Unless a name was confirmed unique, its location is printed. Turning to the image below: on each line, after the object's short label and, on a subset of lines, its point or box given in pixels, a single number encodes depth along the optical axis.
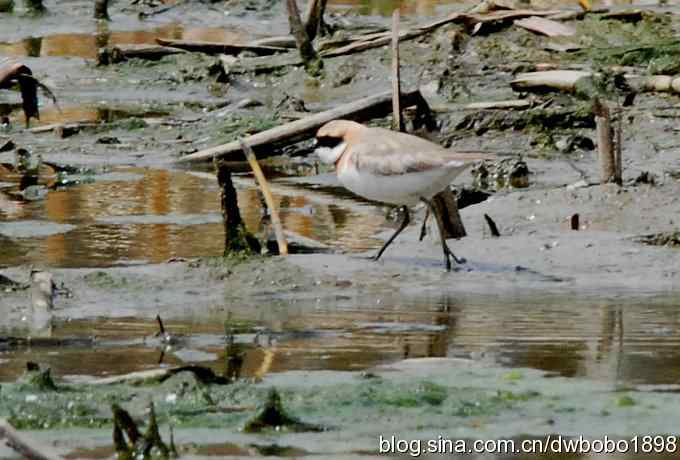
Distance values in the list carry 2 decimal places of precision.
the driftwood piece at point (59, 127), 14.10
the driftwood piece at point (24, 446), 4.38
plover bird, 8.49
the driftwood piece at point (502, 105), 12.93
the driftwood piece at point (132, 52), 17.41
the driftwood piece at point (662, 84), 12.93
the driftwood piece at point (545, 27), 15.09
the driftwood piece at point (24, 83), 12.13
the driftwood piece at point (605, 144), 10.03
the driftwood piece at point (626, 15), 15.48
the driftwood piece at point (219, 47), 16.76
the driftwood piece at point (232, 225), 8.79
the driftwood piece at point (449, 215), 9.35
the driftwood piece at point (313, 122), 11.02
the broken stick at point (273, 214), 8.95
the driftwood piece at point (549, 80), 12.91
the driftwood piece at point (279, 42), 16.91
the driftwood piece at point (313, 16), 16.47
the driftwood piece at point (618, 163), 10.14
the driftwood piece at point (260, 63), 16.17
